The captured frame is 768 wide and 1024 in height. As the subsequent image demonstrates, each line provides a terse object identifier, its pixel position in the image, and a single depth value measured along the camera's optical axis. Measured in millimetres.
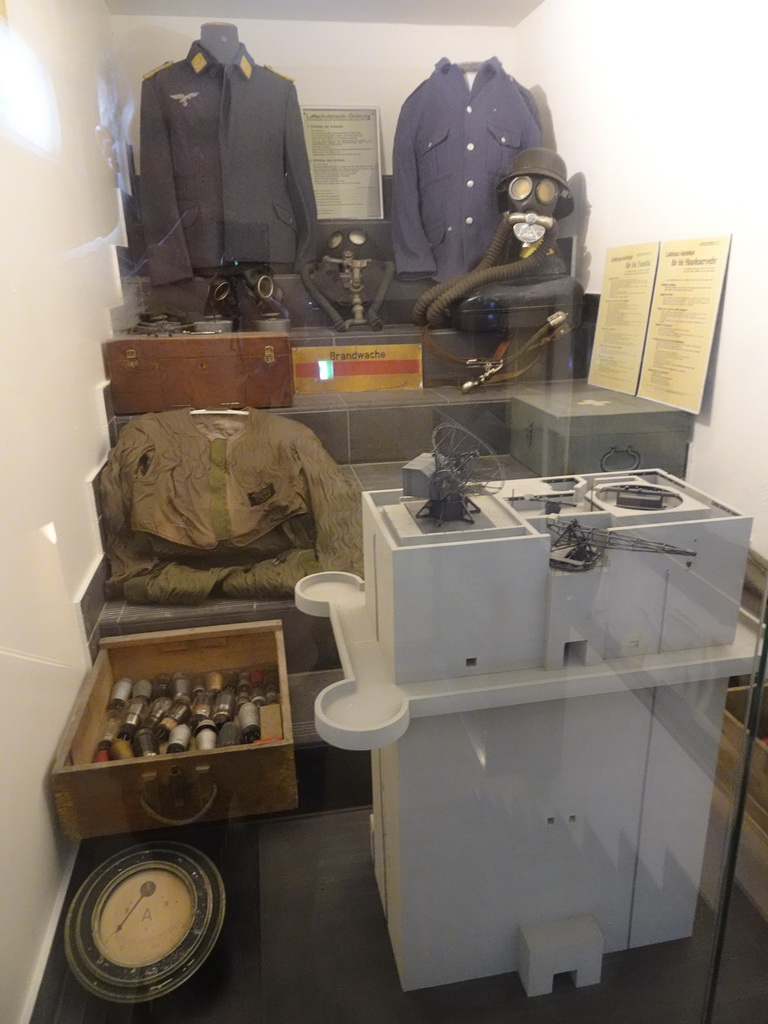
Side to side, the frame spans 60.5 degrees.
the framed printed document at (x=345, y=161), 1253
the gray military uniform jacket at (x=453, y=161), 1239
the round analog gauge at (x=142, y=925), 966
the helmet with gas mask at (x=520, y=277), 1373
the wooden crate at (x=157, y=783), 1124
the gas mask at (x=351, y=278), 1361
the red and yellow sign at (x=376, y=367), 1474
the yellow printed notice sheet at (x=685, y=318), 1181
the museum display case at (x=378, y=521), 873
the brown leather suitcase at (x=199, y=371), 1566
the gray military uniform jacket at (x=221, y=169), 1216
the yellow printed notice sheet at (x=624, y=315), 1325
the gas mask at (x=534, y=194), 1358
